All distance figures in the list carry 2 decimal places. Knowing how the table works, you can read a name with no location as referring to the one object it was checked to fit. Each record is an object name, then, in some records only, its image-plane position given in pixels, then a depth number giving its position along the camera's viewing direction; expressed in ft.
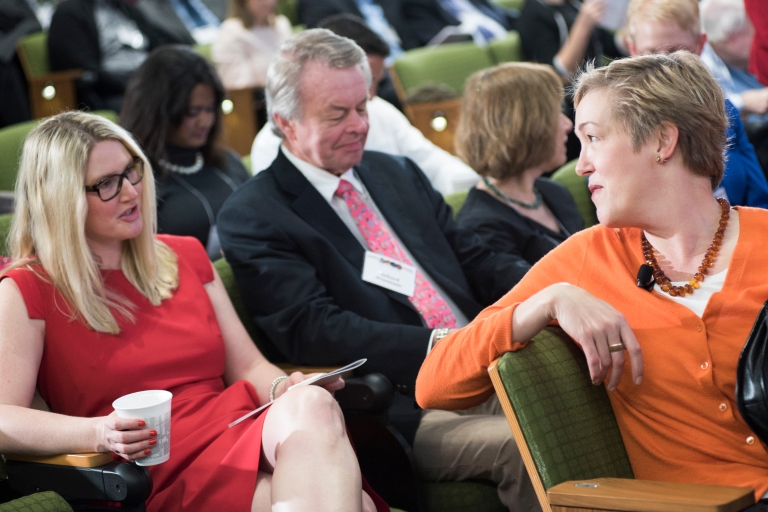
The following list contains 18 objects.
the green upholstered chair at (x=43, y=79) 33.76
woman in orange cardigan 11.23
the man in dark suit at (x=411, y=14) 44.70
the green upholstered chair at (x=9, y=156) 22.97
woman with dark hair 24.12
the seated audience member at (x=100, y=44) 34.88
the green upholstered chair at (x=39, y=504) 10.19
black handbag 10.47
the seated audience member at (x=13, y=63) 33.12
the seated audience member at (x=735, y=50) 29.09
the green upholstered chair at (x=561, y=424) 10.19
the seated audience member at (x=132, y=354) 12.35
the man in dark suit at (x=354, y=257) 15.57
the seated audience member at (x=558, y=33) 37.50
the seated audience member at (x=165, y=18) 39.93
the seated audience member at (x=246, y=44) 35.58
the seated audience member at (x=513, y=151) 19.69
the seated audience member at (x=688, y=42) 21.03
